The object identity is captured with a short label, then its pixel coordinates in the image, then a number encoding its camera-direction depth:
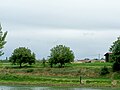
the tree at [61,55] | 103.12
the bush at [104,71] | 87.19
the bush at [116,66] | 88.38
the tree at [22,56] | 109.12
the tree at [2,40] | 54.34
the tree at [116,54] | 87.44
